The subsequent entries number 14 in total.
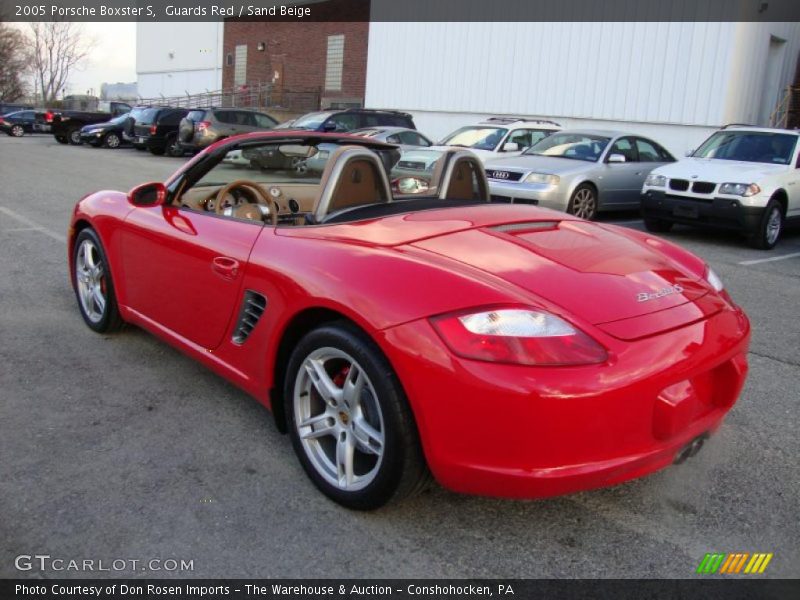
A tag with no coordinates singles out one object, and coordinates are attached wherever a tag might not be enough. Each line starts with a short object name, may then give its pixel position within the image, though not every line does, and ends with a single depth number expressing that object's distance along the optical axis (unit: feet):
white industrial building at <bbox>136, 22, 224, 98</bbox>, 142.10
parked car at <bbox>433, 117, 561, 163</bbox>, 42.91
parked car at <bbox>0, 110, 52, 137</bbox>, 106.01
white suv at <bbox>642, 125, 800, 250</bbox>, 28.96
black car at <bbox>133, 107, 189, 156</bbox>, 75.00
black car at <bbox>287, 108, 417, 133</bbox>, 58.80
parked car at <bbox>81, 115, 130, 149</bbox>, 84.02
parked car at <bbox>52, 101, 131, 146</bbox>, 88.12
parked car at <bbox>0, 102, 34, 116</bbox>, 112.66
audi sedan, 32.78
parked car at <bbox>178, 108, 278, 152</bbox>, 67.05
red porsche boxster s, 7.20
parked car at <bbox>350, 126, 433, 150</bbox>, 52.95
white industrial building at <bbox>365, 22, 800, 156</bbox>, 61.82
